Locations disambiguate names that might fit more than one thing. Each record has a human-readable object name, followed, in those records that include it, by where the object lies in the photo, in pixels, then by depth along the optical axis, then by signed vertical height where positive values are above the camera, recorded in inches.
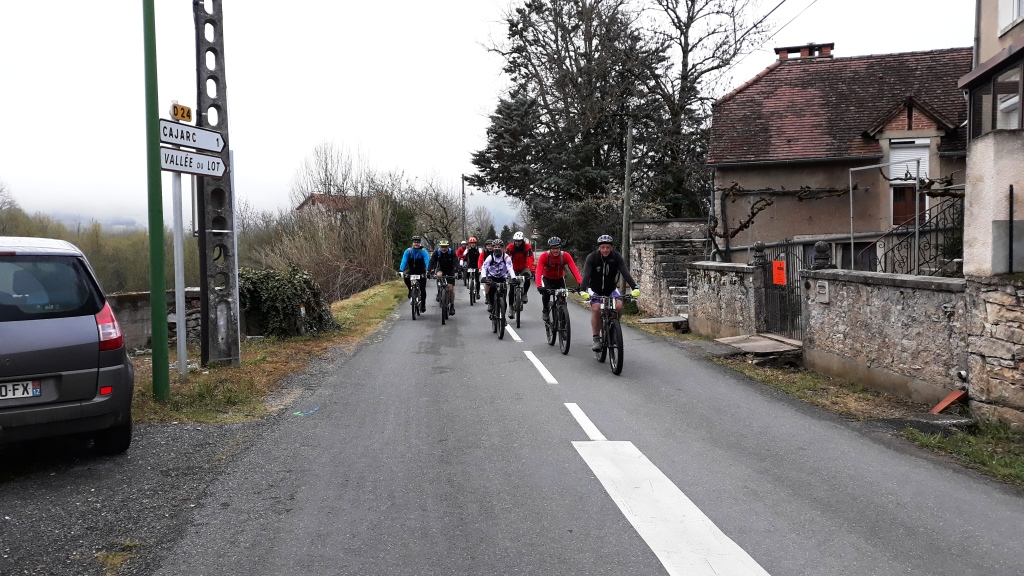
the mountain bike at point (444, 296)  674.8 -31.7
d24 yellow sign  336.2 +66.5
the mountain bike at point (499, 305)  568.7 -34.3
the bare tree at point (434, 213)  1966.5 +128.5
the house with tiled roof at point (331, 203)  1369.3 +106.1
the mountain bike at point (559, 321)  472.4 -39.4
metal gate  480.1 -25.6
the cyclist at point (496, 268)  615.8 -6.9
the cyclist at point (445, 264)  681.0 -3.6
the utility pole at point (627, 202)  988.6 +74.2
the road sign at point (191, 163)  322.7 +44.6
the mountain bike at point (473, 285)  887.3 -30.1
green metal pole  291.9 +15.1
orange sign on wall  496.8 -10.8
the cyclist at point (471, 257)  896.7 +3.4
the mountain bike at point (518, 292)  616.9 -27.4
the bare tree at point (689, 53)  1305.4 +347.5
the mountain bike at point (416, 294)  706.8 -31.3
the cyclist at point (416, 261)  698.8 -0.4
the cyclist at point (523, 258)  624.1 +0.7
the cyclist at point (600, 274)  428.8 -9.0
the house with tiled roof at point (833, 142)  932.6 +138.9
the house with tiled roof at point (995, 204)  273.6 +17.5
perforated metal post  384.5 +18.8
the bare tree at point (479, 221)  3266.7 +196.9
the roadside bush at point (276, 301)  524.7 -26.6
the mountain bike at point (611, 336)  390.9 -41.1
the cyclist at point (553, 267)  496.7 -5.6
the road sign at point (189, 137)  320.2 +56.0
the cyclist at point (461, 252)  979.8 +10.1
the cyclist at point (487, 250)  641.2 +7.8
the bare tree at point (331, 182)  1439.5 +148.6
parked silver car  197.0 -22.4
